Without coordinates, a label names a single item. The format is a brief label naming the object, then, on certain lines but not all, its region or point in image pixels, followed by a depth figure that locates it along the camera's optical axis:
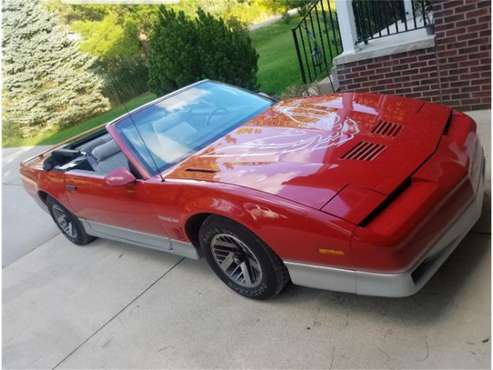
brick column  4.61
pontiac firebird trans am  2.33
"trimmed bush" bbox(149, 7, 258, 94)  7.11
